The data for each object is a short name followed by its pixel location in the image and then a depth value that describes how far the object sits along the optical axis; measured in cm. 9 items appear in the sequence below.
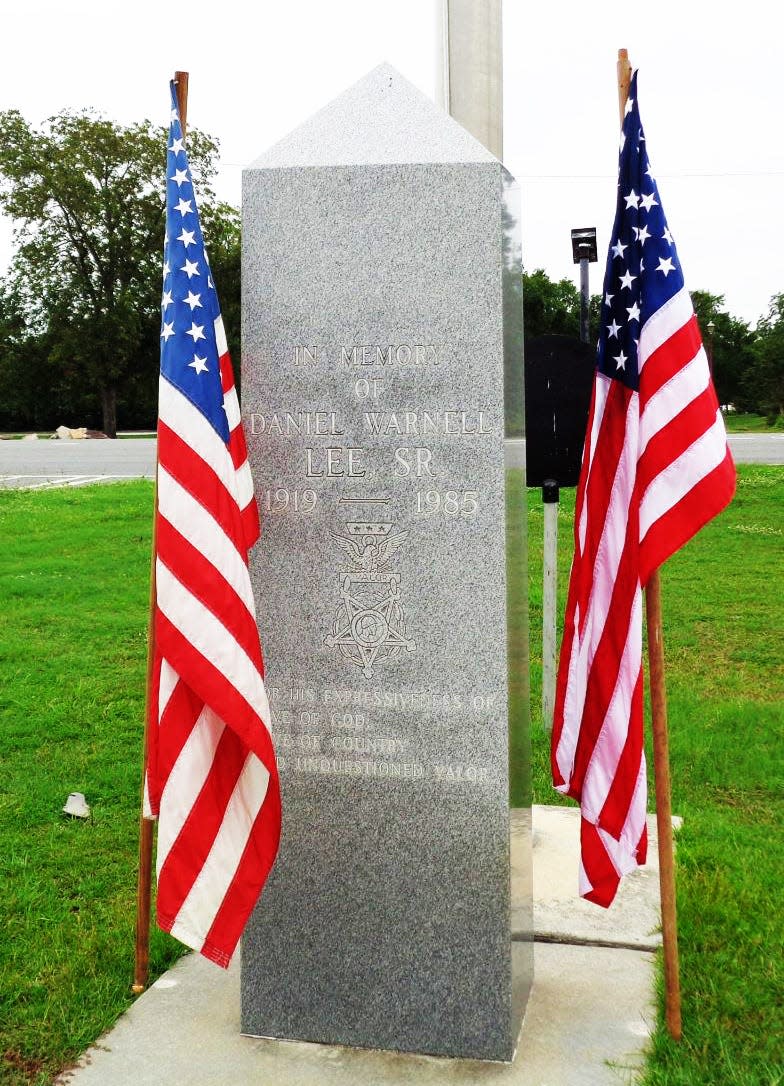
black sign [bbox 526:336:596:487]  611
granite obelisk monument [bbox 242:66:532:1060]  330
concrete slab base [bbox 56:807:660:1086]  333
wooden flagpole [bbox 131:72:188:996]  382
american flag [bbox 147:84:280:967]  327
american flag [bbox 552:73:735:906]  336
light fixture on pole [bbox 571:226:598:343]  796
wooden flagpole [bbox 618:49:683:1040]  341
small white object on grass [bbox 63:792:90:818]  548
